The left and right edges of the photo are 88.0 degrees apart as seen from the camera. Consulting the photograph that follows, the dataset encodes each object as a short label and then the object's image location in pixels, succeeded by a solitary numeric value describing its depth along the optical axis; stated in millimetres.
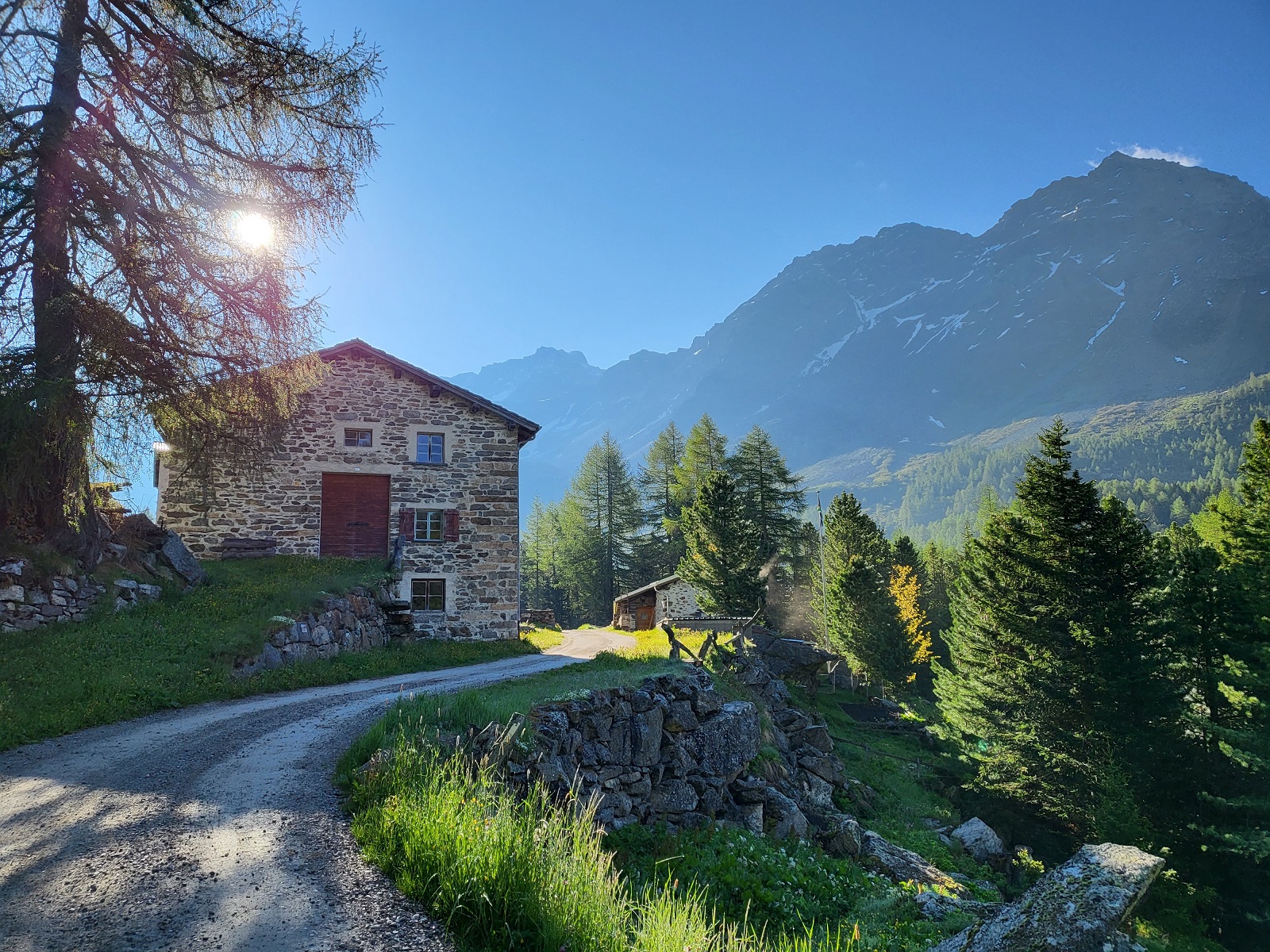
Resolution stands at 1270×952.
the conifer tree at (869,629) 39906
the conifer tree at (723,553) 35875
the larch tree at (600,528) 60062
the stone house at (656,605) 40844
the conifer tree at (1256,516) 18406
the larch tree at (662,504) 57062
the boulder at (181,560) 15156
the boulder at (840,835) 13531
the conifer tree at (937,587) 60125
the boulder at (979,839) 19047
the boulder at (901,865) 13000
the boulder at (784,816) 13125
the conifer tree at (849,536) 47375
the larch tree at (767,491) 49375
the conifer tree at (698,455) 55562
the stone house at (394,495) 22234
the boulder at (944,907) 9656
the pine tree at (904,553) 56844
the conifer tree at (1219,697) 16891
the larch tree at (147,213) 11023
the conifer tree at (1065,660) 19688
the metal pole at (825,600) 42797
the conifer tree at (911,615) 42969
